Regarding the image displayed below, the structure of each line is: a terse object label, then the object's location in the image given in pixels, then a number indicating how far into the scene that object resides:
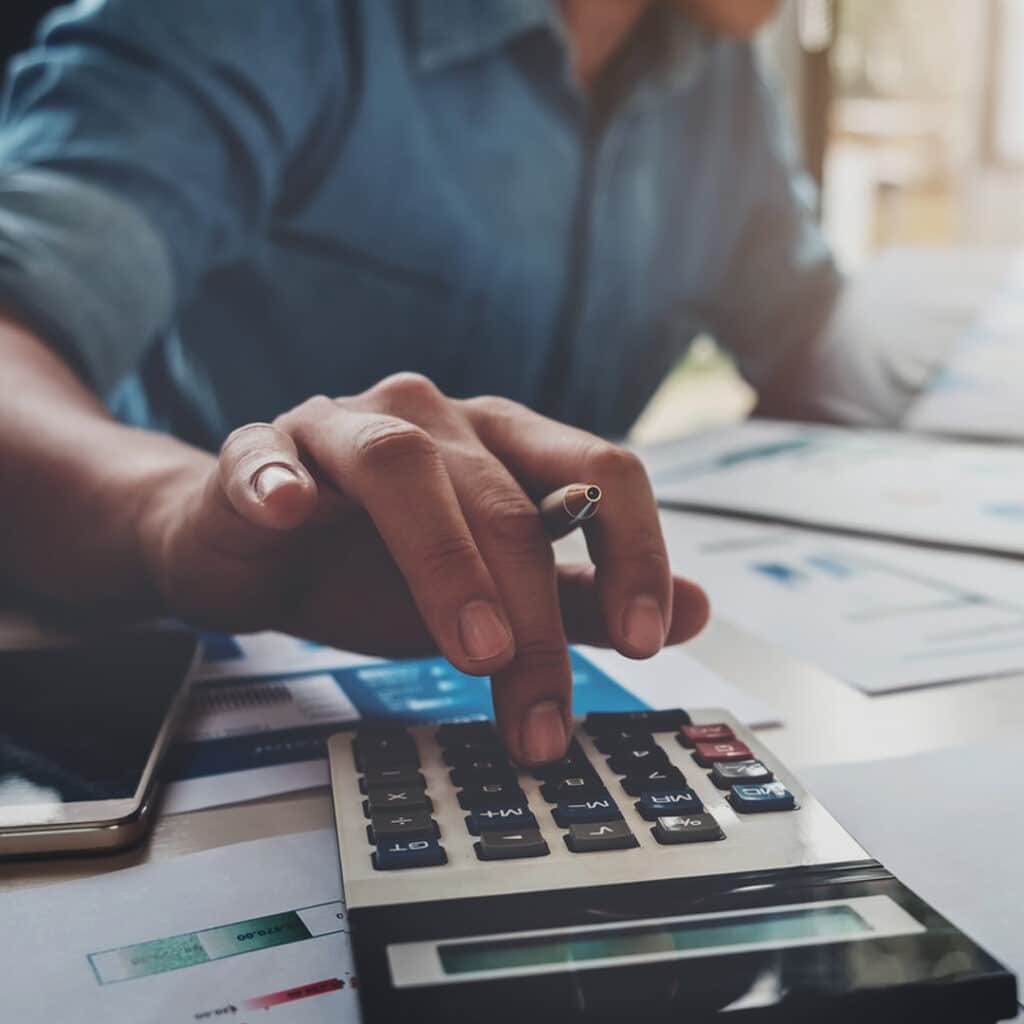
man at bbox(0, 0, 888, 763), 0.38
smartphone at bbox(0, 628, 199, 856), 0.31
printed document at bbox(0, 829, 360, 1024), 0.25
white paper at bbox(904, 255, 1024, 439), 0.98
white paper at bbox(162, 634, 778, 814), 0.36
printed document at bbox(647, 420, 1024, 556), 0.70
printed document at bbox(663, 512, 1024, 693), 0.48
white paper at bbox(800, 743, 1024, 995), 0.29
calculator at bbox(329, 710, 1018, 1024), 0.23
